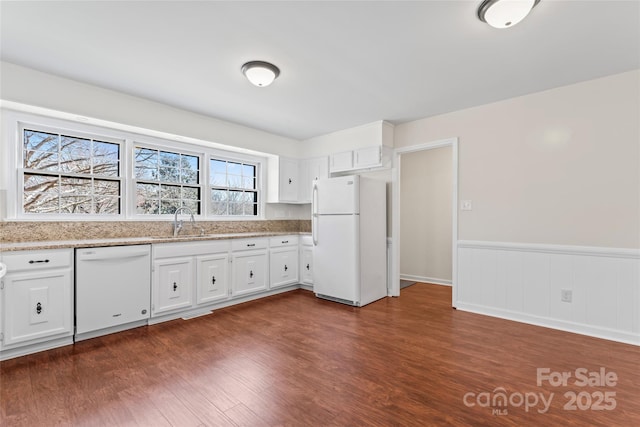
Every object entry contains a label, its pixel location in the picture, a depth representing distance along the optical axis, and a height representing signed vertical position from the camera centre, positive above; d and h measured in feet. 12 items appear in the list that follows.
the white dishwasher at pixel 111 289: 8.94 -2.33
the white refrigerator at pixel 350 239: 12.64 -1.03
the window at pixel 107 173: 9.50 +1.61
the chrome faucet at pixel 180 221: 12.53 -0.24
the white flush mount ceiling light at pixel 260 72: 8.47 +4.11
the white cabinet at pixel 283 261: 14.47 -2.25
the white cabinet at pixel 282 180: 16.22 +1.95
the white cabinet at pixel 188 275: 10.57 -2.26
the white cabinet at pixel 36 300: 7.77 -2.31
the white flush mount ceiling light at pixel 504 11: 5.86 +4.12
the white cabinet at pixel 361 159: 13.84 +2.76
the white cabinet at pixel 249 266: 12.89 -2.23
